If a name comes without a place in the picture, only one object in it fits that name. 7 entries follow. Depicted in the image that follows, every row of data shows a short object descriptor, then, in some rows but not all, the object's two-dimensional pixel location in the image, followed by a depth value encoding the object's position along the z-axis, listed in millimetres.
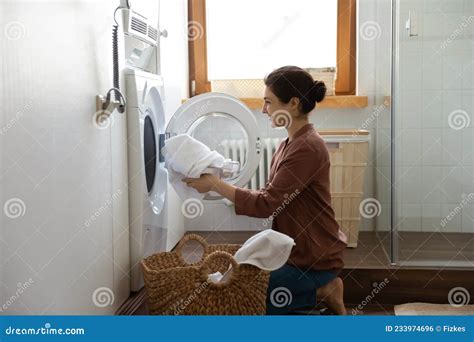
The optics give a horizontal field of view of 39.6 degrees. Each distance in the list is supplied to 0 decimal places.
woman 2117
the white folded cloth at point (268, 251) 1981
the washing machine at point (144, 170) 2271
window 3691
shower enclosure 2916
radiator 3338
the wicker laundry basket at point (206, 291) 1990
